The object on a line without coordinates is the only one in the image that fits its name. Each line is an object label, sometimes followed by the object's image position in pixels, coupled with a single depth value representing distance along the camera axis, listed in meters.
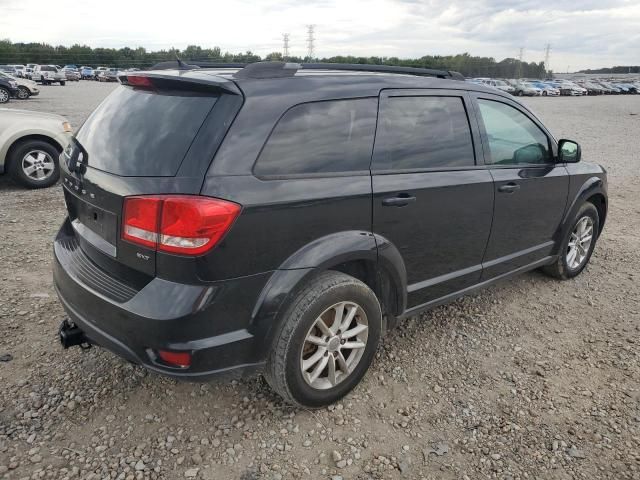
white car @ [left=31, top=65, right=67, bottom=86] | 43.19
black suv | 2.17
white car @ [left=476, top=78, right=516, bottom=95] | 46.53
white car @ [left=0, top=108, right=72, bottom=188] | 6.80
